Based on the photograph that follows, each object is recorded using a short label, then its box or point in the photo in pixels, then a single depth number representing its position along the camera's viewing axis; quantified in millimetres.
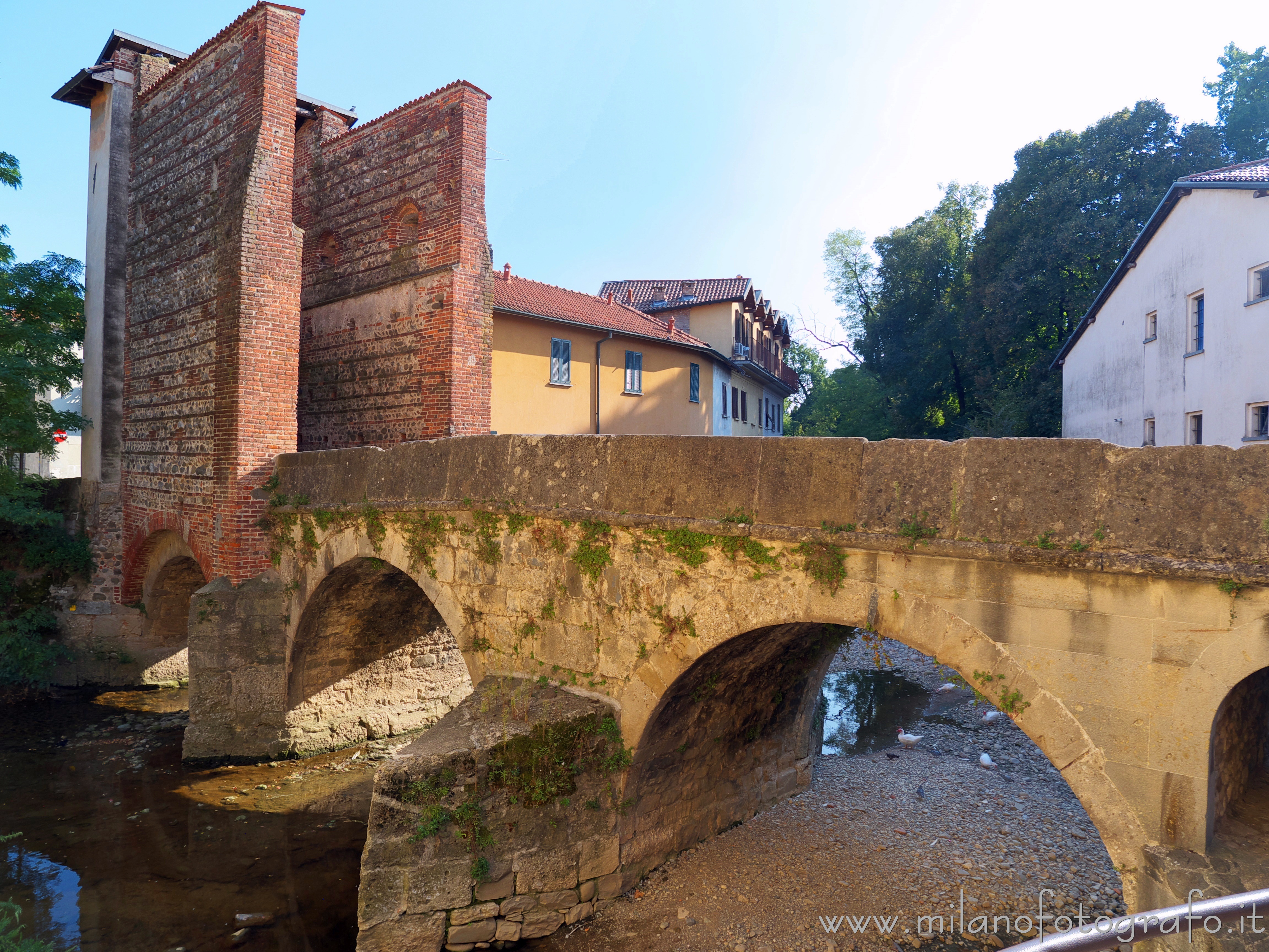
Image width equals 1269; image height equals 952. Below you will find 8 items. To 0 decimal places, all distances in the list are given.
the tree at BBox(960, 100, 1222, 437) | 22531
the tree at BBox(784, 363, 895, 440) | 32281
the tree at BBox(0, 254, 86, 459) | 11914
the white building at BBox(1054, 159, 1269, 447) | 12984
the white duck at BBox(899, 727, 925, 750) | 10391
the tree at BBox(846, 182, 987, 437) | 30188
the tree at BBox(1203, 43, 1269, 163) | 22891
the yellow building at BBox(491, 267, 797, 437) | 17750
